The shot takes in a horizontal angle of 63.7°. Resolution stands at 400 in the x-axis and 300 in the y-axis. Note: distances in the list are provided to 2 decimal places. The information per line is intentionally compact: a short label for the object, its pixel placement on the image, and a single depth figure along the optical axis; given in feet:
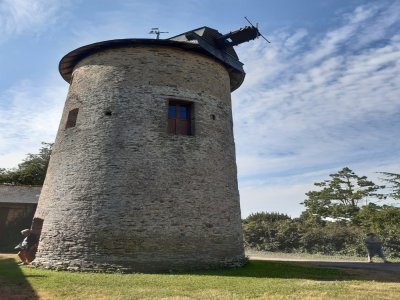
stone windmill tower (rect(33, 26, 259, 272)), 33.19
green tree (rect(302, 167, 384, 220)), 93.71
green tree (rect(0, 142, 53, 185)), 107.96
